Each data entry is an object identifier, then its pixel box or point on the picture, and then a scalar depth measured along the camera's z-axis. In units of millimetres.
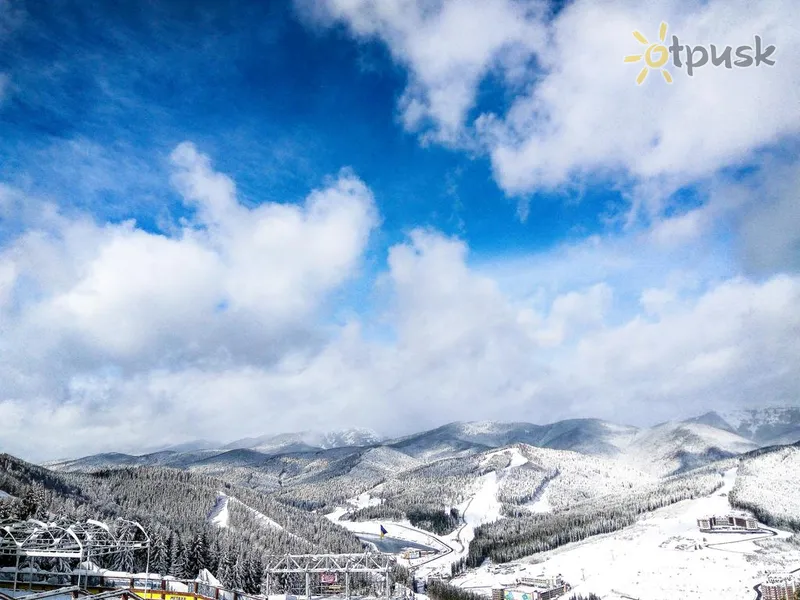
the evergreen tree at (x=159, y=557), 95500
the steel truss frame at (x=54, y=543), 55125
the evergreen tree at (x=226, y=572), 98456
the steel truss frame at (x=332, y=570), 72362
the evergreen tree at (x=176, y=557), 96062
